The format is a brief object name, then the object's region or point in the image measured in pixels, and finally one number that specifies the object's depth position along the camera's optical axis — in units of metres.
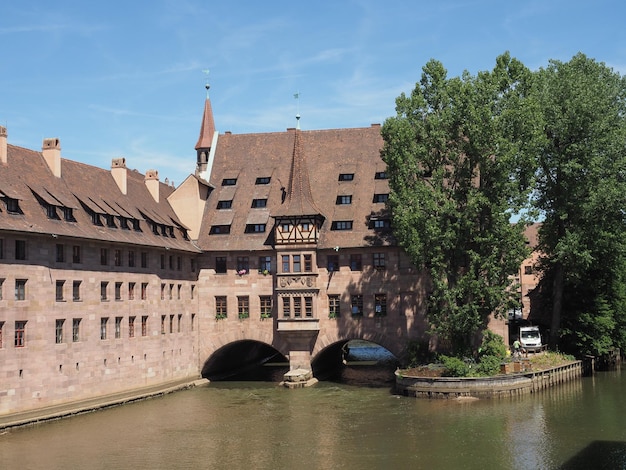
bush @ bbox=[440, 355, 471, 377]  48.59
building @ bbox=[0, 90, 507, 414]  43.50
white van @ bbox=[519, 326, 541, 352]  59.19
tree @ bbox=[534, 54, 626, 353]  54.34
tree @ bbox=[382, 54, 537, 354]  49.47
